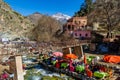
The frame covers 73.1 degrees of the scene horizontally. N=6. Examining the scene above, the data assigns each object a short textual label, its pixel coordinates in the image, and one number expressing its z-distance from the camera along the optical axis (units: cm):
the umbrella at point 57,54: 1597
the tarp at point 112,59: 1384
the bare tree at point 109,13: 1917
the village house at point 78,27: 2441
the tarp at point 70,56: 1497
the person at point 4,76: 1004
